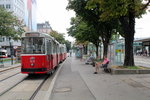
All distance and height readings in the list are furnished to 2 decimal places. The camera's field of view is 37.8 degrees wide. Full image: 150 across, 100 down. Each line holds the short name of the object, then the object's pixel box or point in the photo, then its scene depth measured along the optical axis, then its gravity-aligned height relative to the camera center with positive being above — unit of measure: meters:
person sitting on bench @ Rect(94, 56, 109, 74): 15.72 -0.87
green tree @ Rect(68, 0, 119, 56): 20.01 +3.28
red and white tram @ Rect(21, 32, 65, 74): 13.70 -0.04
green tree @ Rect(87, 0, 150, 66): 10.60 +2.24
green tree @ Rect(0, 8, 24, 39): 25.72 +3.47
